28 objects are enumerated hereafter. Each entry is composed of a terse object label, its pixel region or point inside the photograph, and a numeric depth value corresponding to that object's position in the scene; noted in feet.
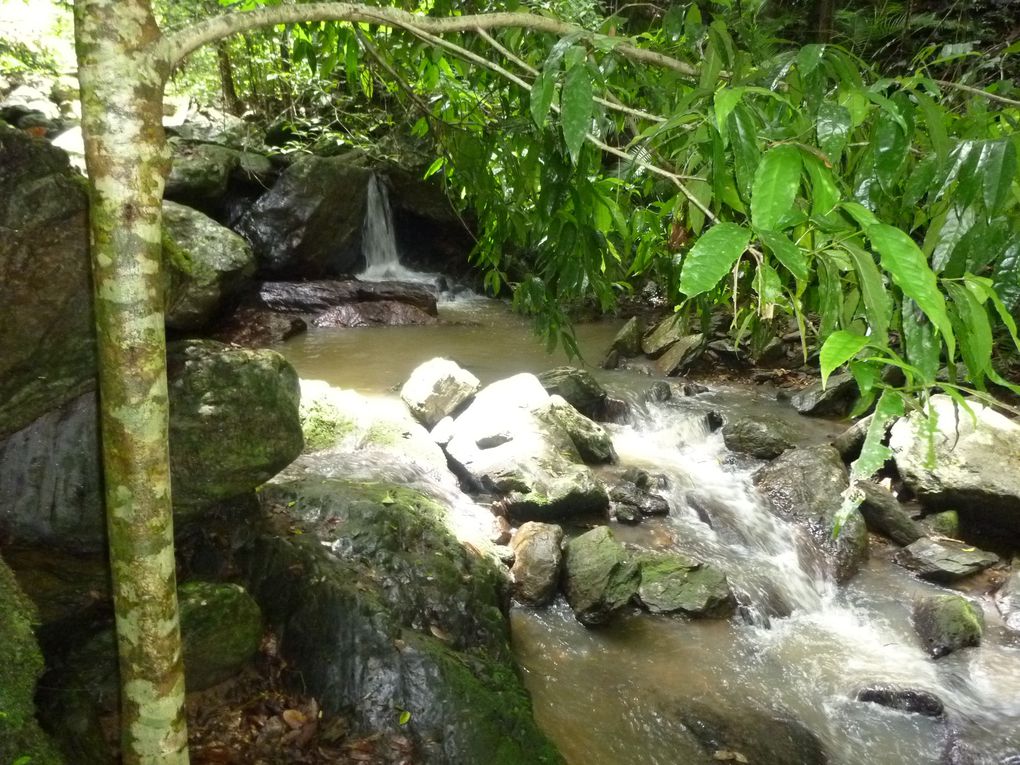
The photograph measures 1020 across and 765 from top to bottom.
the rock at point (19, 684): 6.59
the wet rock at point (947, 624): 15.99
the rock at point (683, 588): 16.43
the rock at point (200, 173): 35.17
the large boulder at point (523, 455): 18.94
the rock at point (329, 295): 39.04
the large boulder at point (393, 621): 10.36
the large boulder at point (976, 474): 19.94
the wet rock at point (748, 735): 12.54
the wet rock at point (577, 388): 26.96
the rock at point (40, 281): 7.98
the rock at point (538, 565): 15.98
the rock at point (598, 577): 15.65
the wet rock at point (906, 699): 14.19
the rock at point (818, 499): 19.16
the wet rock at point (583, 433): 22.95
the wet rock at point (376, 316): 38.32
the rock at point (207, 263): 27.43
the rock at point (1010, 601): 16.88
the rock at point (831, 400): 28.32
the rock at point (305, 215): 40.06
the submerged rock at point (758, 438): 24.56
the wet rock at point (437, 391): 23.06
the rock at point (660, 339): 34.78
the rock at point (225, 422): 10.07
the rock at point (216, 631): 9.36
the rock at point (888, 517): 20.11
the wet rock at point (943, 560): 18.47
